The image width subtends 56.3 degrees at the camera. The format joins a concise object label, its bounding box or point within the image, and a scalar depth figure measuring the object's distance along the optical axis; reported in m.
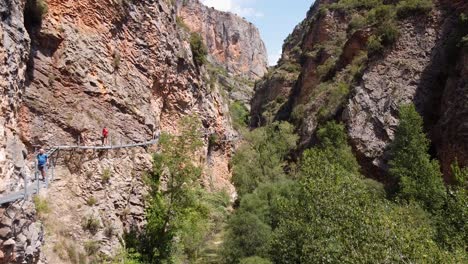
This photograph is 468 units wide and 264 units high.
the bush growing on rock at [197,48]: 39.41
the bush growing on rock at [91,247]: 17.78
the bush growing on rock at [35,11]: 20.02
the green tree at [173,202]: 22.67
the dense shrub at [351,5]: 55.47
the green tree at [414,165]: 24.53
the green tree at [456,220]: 17.98
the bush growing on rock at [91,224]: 18.28
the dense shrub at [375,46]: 37.72
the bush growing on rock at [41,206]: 15.98
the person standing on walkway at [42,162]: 15.55
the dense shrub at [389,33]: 37.44
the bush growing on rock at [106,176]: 20.60
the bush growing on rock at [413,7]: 37.38
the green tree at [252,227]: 27.56
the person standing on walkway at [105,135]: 21.52
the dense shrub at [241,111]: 93.82
